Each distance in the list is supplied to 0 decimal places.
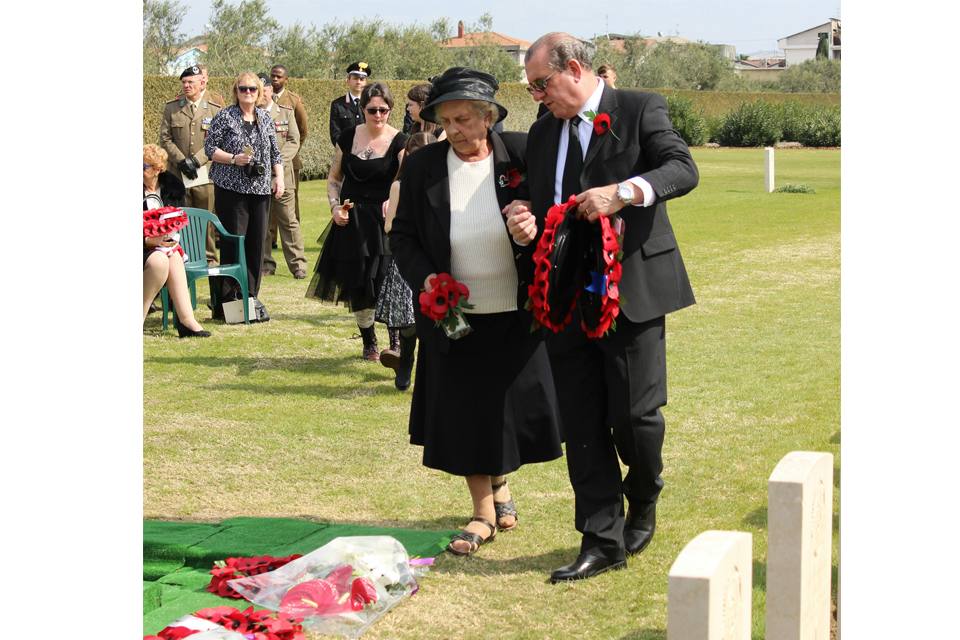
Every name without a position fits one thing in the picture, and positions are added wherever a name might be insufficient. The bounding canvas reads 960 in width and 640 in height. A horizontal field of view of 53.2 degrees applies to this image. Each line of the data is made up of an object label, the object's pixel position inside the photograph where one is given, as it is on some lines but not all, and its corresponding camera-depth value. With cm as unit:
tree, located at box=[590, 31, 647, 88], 6544
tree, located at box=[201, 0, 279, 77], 4325
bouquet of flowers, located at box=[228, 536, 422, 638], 358
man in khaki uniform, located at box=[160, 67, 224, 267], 1115
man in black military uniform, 1165
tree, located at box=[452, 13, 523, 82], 5744
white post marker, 2445
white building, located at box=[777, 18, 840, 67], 12429
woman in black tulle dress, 756
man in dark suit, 362
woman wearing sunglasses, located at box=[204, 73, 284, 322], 979
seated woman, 883
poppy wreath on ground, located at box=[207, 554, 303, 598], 376
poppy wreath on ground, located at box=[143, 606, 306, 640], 334
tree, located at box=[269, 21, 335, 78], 4669
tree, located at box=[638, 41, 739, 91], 6781
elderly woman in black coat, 409
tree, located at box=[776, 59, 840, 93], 7681
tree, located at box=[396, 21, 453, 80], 5069
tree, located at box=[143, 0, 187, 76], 4525
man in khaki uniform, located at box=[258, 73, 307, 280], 1227
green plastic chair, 955
